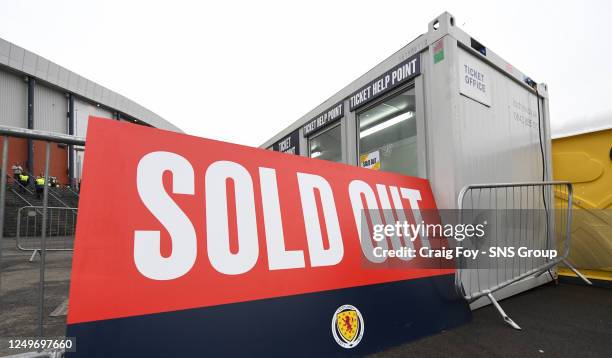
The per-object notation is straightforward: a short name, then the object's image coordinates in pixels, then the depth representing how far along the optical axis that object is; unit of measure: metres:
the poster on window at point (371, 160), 3.95
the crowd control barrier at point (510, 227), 2.56
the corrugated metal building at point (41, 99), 16.81
